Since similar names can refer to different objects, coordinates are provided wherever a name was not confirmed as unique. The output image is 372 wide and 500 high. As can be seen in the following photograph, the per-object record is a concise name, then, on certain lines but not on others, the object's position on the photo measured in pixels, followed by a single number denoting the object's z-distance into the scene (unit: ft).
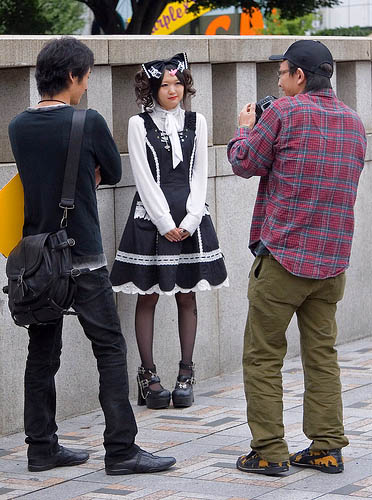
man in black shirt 24.70
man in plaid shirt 24.71
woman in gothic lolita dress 32.20
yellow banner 152.71
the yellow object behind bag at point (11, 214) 25.56
